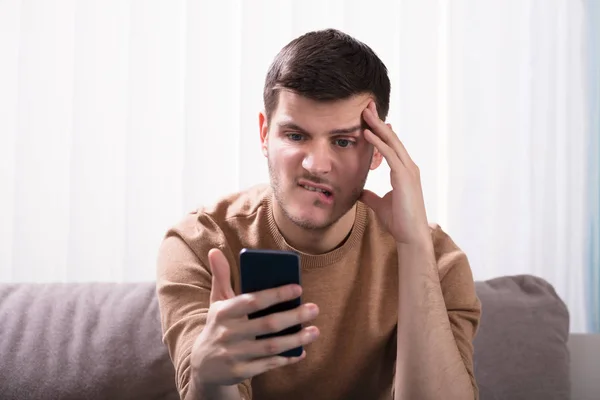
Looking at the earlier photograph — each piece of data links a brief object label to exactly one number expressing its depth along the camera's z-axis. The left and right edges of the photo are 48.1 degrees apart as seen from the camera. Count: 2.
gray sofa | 1.75
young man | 1.43
